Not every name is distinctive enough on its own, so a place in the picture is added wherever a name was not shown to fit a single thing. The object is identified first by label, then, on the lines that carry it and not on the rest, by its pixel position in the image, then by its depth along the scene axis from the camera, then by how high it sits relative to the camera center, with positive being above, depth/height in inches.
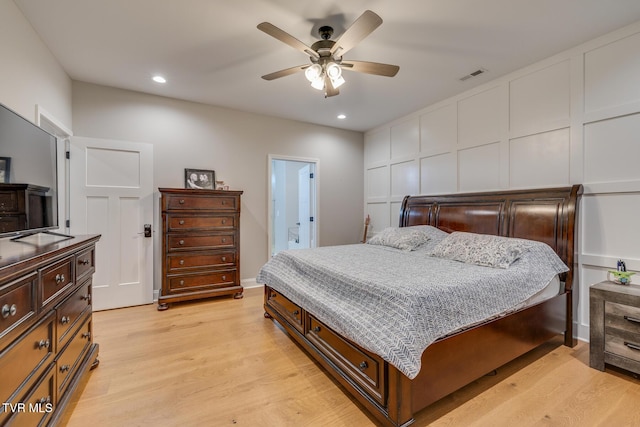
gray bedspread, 59.2 -21.9
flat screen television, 56.5 +7.9
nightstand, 78.6 -33.9
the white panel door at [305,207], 201.2 +2.8
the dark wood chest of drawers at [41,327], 42.0 -21.9
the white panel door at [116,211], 130.1 +0.1
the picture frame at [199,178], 153.6 +18.2
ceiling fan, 76.6 +47.7
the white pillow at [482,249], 90.6 -13.8
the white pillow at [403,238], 131.2 -13.6
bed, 60.7 -34.0
